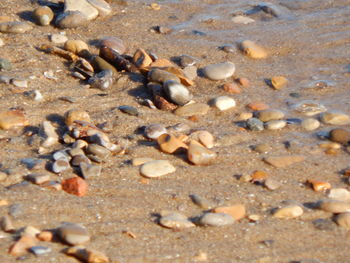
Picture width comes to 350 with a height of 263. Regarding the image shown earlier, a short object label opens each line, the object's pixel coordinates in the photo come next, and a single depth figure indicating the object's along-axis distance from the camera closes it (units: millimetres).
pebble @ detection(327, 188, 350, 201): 6535
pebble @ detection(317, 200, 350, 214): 6262
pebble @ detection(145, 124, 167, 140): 7380
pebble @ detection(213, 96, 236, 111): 8266
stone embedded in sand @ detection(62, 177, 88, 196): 6195
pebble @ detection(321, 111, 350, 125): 8031
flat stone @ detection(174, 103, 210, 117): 8031
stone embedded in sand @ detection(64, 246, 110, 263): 5156
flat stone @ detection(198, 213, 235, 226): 5922
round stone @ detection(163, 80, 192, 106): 8062
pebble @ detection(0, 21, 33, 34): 9500
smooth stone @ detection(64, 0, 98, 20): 10240
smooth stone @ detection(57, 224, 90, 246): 5366
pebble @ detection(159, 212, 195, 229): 5863
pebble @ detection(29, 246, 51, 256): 5160
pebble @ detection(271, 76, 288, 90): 8953
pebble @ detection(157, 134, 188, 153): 7148
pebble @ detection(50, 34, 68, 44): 9453
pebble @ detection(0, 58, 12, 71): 8498
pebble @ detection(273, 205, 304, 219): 6172
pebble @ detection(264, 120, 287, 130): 7832
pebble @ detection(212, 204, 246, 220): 6129
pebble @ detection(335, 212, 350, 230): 6043
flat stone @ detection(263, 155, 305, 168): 7093
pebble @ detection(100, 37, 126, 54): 9344
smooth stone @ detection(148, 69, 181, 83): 8406
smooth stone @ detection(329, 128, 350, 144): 7594
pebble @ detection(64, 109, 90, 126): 7426
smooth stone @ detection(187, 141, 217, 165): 6980
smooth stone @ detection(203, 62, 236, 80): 8970
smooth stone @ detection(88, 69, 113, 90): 8453
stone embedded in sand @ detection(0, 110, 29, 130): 7332
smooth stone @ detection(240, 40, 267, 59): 9766
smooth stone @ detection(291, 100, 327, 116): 8281
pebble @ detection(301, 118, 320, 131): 7902
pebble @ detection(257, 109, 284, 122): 8031
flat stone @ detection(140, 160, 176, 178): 6684
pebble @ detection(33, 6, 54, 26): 9883
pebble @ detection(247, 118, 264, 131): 7789
